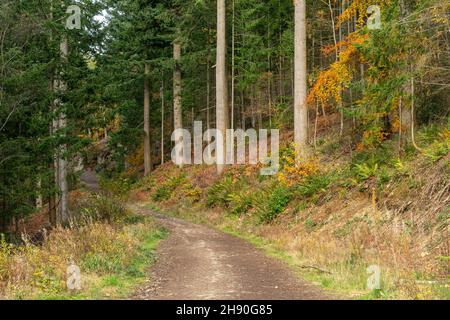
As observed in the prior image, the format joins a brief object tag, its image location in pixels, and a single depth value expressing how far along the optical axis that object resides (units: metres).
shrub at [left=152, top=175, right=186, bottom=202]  28.70
